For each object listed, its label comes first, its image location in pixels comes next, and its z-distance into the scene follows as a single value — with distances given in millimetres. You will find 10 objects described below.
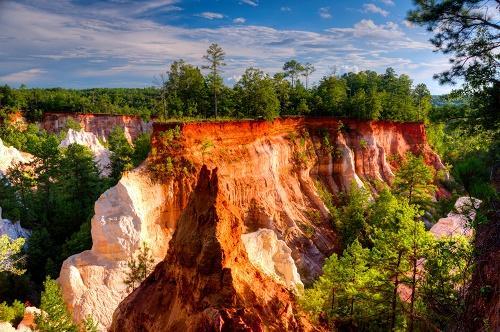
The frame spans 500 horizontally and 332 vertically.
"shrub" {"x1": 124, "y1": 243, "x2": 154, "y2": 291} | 22920
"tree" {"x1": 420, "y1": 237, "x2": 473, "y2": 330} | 8719
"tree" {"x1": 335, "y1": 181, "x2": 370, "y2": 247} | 34469
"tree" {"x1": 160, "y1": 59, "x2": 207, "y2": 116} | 41091
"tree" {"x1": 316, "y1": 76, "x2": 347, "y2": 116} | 47562
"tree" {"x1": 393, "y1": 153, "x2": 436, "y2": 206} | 34812
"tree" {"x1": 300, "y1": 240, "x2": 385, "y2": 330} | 18094
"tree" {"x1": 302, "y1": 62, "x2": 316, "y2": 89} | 68438
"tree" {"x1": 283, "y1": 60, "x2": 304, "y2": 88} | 66812
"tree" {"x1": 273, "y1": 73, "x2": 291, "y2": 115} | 48844
